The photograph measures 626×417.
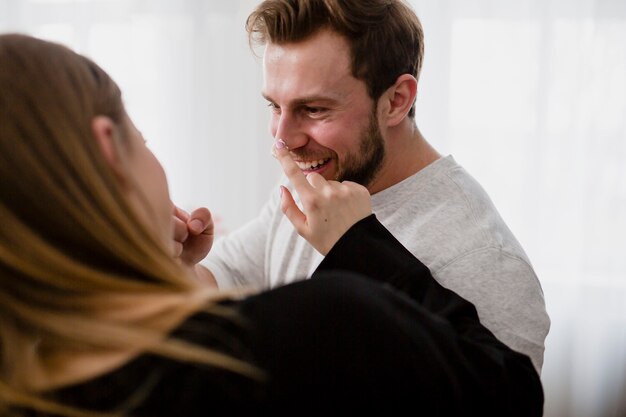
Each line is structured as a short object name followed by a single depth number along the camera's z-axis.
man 1.42
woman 0.66
